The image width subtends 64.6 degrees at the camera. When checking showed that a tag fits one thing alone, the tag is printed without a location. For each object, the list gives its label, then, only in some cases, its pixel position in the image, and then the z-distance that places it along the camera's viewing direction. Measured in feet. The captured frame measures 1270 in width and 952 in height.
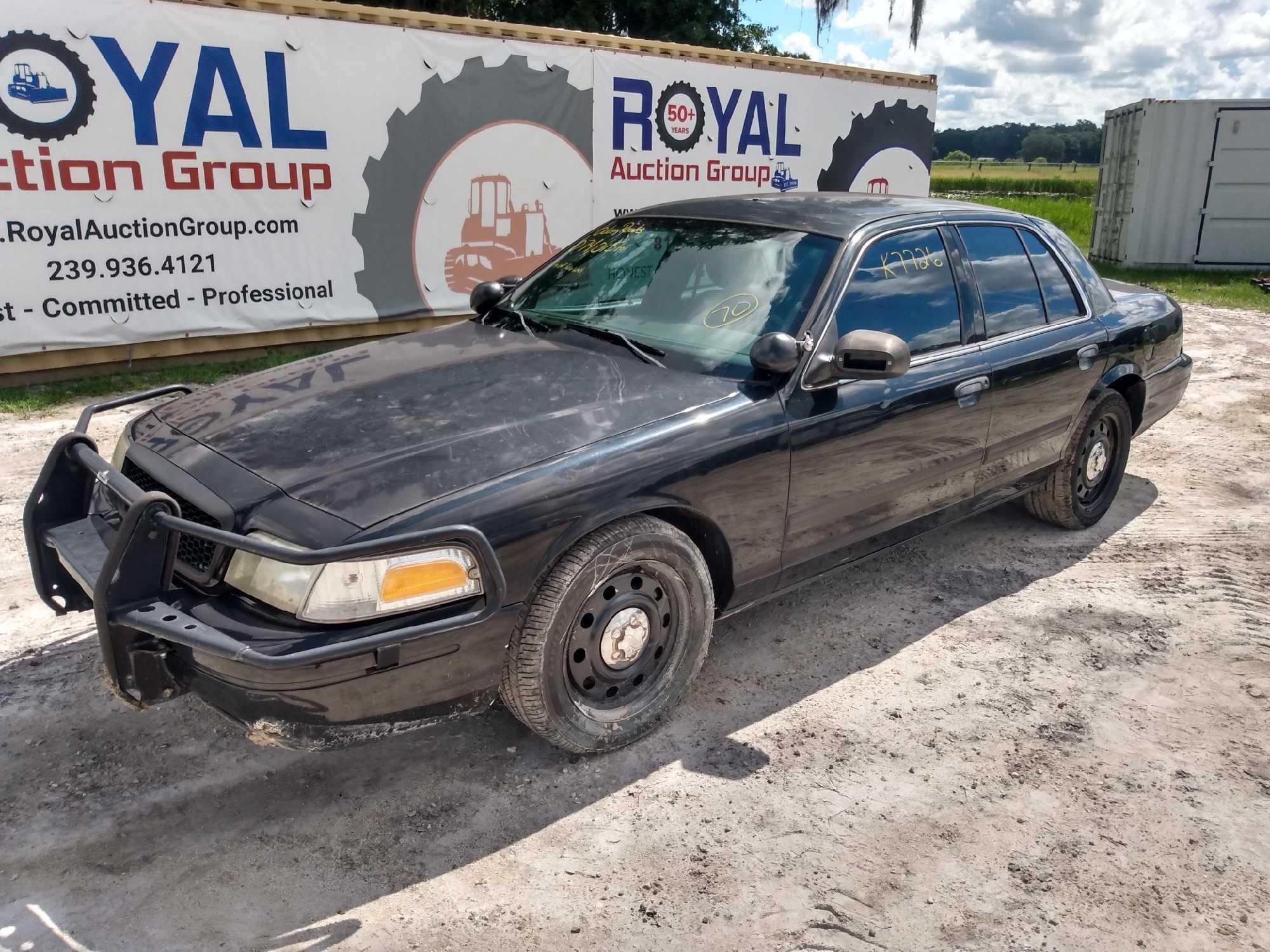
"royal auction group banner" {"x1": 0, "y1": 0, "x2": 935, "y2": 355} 23.36
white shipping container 51.03
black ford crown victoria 8.42
